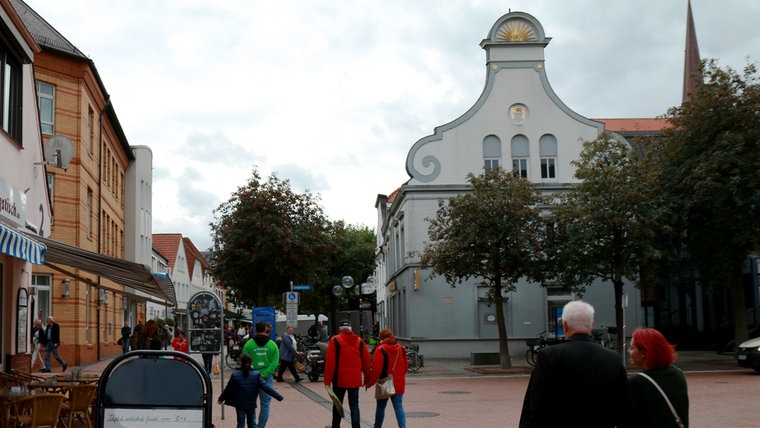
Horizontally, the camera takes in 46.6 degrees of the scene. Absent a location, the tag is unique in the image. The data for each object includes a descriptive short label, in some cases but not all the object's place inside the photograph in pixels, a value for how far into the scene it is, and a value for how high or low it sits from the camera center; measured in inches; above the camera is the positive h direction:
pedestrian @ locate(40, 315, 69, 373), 1056.8 -36.3
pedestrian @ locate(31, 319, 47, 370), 1043.9 -39.5
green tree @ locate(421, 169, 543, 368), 1132.5 +85.2
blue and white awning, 391.2 +29.2
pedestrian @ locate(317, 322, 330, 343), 1264.4 -43.1
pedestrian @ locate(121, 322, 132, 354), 1405.0 -47.9
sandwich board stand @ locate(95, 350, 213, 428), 313.1 -31.1
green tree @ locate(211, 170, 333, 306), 1385.3 +103.4
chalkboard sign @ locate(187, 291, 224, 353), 681.0 -12.4
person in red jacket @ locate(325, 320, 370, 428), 495.8 -34.2
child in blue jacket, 454.6 -43.6
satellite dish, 776.3 +139.4
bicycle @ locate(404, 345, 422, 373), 1178.6 -79.6
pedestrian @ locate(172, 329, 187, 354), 1061.3 -45.9
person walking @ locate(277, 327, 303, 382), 994.7 -54.4
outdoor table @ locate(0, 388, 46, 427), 412.5 -45.4
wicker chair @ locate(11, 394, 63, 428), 414.3 -48.8
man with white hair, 209.6 -21.4
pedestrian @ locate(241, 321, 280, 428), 536.1 -30.2
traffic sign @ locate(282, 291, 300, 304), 1184.8 +8.8
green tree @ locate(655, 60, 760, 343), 1088.8 +154.3
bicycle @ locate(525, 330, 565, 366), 1196.9 -65.5
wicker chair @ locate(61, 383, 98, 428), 469.7 -51.3
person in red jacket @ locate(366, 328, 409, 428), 503.2 -38.7
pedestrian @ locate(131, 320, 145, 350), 928.5 -30.1
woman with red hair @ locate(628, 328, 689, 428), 209.6 -21.4
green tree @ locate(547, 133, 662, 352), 1090.7 +96.3
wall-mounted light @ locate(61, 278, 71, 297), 1263.5 +29.5
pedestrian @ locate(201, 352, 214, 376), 892.6 -57.6
